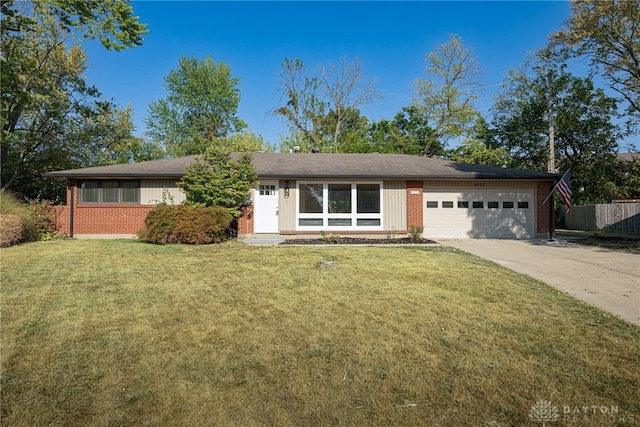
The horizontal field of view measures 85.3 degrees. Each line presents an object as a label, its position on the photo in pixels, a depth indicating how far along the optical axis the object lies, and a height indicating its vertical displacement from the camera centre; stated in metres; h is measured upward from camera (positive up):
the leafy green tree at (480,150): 26.33 +5.46
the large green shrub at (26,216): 10.92 +0.08
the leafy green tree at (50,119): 19.03 +6.07
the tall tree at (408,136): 29.17 +7.14
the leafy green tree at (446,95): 27.95 +10.28
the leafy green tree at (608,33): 13.45 +7.64
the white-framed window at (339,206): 13.63 +0.51
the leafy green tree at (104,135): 22.48 +5.67
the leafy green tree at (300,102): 30.92 +10.47
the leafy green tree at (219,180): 12.30 +1.37
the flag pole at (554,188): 12.66 +1.17
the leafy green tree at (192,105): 34.19 +11.43
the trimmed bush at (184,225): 11.17 -0.21
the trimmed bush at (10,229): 9.98 -0.33
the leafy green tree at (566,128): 23.14 +6.48
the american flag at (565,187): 12.39 +1.17
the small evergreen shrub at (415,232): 12.67 -0.49
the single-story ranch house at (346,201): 13.32 +0.71
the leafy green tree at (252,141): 29.30 +6.85
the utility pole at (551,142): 18.72 +4.21
